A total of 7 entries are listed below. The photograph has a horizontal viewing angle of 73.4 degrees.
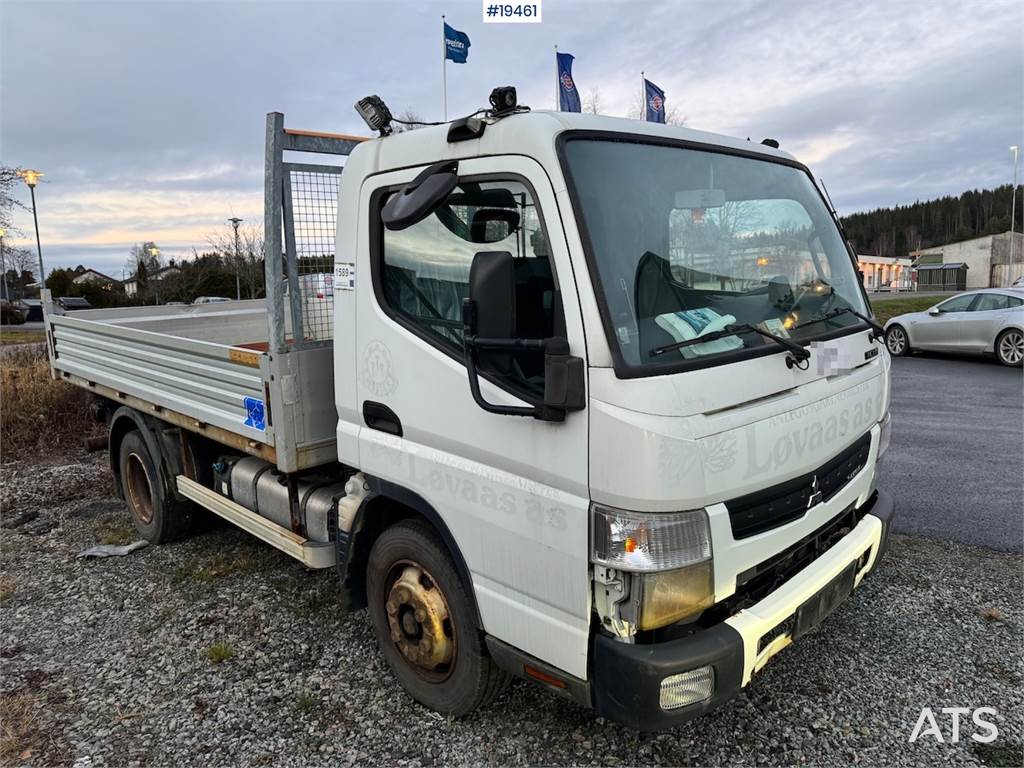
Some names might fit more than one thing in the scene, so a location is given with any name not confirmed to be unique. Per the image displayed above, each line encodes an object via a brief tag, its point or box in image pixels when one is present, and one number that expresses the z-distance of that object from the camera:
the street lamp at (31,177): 17.70
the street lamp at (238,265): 19.26
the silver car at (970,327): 12.42
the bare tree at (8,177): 18.53
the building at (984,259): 57.62
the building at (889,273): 57.67
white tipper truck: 2.18
